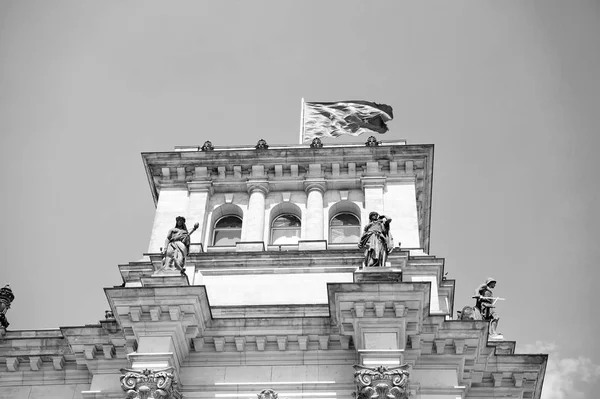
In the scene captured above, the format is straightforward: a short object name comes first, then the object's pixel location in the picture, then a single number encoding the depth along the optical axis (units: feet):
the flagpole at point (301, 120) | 122.11
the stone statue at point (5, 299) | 95.96
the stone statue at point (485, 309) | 91.50
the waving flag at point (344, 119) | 122.42
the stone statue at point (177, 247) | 88.48
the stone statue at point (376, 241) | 86.79
